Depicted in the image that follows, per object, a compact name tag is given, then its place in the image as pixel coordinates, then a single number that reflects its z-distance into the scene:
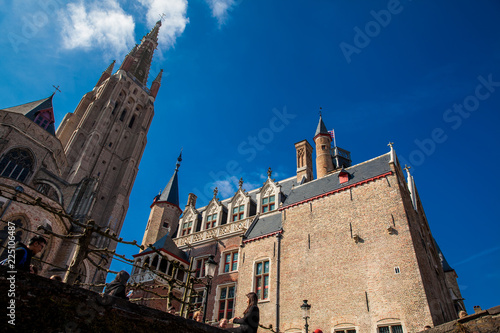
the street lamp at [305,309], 11.72
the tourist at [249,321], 5.73
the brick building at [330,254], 12.64
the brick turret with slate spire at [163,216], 25.64
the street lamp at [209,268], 10.60
